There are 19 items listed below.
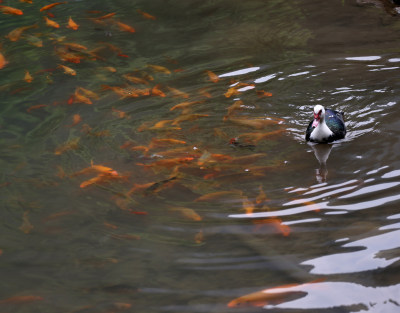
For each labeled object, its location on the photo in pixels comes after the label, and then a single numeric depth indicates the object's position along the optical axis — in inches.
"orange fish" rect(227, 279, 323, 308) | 321.5
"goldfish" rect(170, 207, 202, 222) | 410.3
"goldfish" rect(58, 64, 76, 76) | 690.2
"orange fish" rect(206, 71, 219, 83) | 661.4
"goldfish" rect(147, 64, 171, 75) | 690.2
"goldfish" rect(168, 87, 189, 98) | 631.2
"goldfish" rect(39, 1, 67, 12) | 821.5
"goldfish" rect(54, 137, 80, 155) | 525.5
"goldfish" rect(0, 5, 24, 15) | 803.5
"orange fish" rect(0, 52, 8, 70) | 724.7
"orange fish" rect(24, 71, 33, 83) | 680.2
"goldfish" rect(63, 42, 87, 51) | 767.7
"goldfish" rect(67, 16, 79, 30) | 808.9
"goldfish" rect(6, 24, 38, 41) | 797.2
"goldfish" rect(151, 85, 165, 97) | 632.4
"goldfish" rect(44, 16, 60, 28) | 810.8
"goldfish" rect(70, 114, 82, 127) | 578.4
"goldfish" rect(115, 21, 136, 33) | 825.0
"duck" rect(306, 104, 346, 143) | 538.3
